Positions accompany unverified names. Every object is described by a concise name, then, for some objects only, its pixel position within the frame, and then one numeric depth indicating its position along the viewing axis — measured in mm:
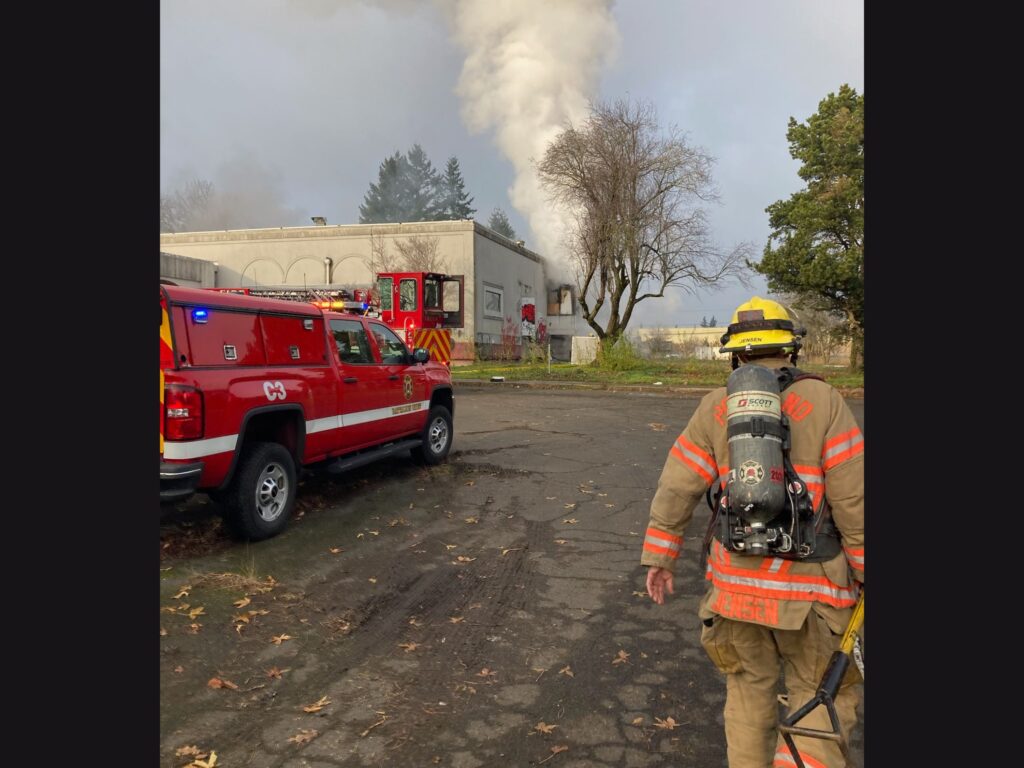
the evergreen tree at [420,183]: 77312
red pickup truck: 4902
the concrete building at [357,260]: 35688
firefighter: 2453
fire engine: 18688
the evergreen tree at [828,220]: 23109
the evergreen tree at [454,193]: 77688
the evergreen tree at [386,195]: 76812
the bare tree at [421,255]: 35094
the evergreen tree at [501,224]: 86469
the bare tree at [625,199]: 28797
